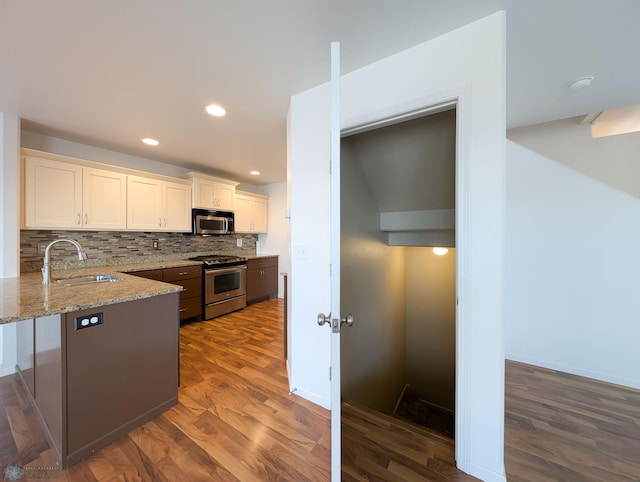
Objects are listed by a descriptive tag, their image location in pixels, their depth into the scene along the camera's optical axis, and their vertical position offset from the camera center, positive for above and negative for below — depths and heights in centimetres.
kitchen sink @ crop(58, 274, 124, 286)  226 -40
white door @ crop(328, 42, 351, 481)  98 -10
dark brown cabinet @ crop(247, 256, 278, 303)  443 -77
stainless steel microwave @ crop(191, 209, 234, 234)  383 +31
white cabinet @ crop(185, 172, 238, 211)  379 +81
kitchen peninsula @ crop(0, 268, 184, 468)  134 -76
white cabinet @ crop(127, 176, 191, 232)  318 +50
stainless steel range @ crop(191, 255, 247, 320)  365 -74
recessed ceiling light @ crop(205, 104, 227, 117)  206 +117
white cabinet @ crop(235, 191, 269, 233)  455 +55
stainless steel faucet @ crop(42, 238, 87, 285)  190 -23
